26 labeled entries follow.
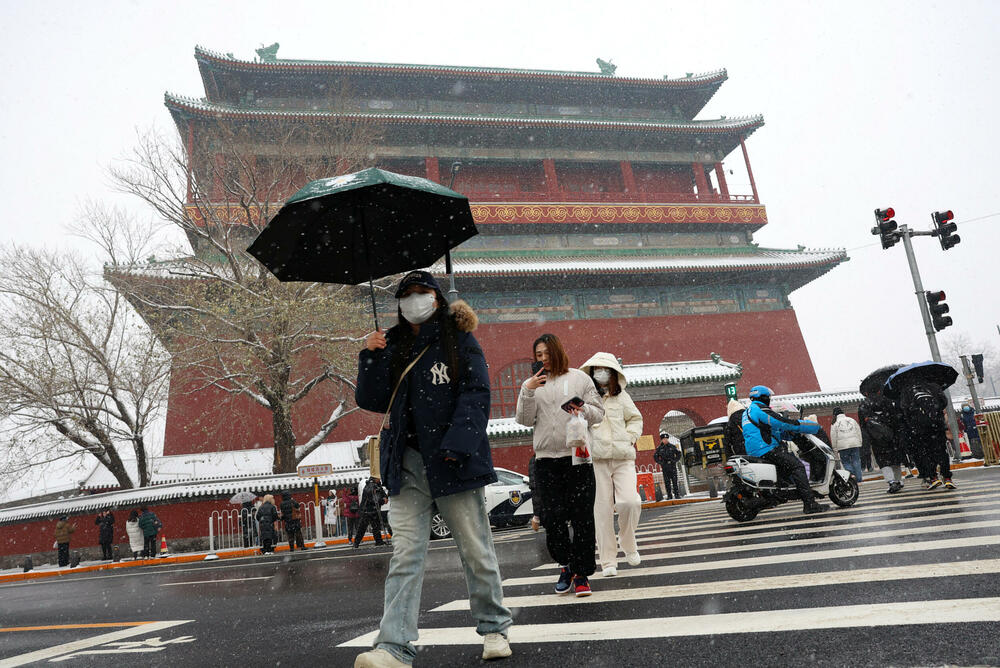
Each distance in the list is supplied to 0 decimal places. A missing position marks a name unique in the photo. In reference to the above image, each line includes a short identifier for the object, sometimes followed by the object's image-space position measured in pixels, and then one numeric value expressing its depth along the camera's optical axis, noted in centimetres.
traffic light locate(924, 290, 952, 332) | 1280
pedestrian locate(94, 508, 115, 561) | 1656
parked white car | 1287
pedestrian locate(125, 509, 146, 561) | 1627
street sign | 1535
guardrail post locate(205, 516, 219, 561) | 1572
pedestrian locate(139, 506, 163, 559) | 1590
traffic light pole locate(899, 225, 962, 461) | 1338
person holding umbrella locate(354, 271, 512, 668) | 288
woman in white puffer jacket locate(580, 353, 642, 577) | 520
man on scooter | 711
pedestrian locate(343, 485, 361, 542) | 1418
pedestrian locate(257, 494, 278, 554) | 1416
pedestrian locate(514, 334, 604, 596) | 426
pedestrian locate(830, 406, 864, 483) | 1296
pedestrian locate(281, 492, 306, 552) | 1462
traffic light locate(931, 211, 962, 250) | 1300
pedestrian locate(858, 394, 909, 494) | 860
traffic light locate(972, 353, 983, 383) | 1564
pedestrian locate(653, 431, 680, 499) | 1570
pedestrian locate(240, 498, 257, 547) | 1606
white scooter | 729
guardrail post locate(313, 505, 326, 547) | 1520
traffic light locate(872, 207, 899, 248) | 1332
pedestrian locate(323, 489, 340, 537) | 1700
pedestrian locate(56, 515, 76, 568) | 1692
